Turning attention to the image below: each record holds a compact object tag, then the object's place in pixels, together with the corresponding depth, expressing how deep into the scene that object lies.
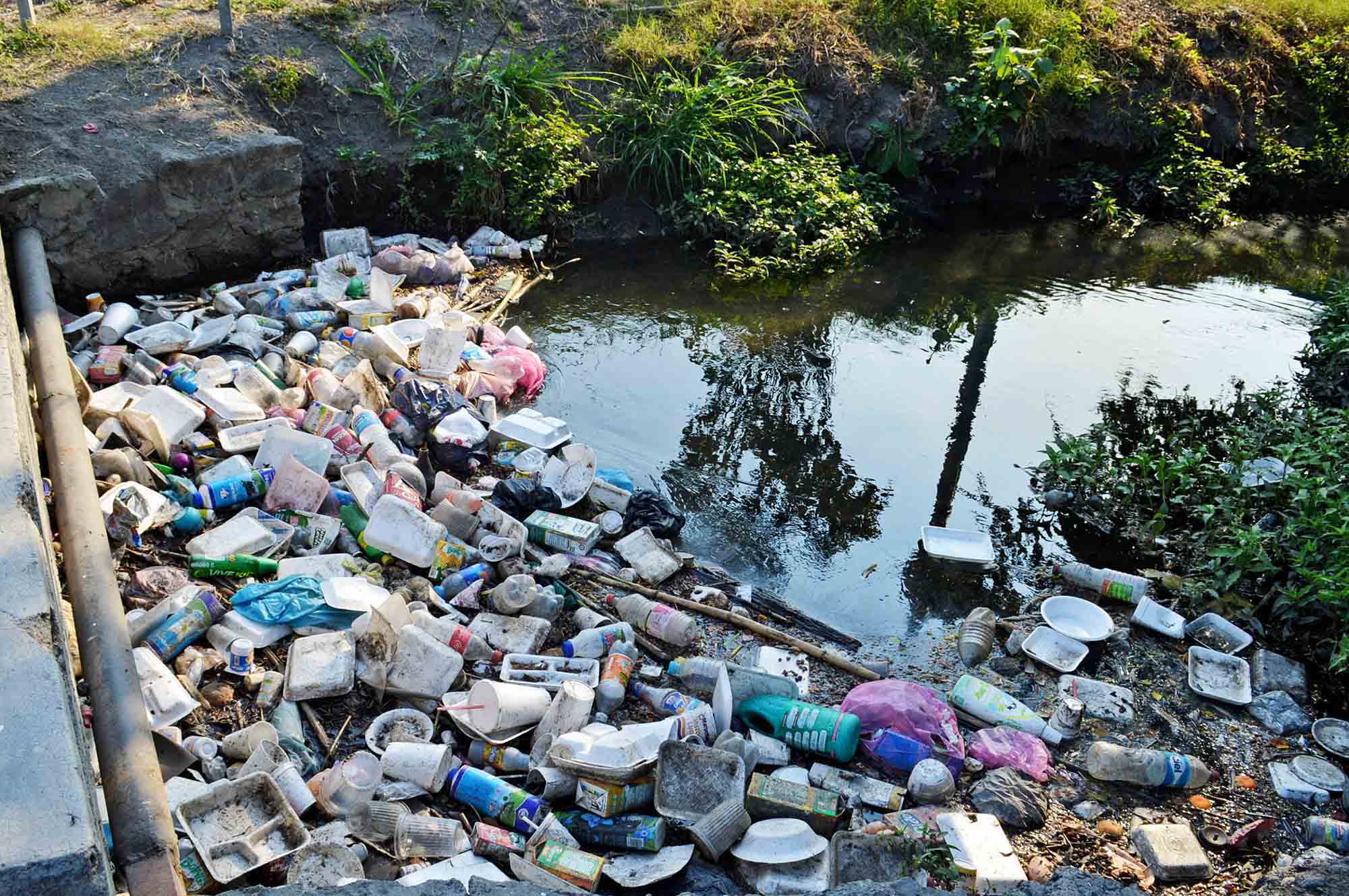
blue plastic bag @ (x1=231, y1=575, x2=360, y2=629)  3.25
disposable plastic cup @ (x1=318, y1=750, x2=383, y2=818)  2.70
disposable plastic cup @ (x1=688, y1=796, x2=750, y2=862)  2.69
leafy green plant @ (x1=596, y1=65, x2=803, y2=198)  6.95
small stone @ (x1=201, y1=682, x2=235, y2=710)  3.01
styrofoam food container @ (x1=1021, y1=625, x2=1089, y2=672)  3.61
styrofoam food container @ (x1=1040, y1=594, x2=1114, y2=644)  3.71
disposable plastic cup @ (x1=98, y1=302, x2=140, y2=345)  4.84
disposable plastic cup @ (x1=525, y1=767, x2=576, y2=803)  2.82
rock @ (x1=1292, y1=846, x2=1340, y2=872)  2.80
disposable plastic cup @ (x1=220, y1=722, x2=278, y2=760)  2.81
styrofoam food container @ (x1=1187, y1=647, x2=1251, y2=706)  3.49
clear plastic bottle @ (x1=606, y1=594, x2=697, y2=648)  3.53
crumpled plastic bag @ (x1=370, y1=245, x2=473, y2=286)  5.98
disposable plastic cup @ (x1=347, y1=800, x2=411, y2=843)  2.64
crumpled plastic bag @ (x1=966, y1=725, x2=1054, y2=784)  3.13
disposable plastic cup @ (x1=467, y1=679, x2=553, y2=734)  2.98
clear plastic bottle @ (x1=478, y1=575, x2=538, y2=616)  3.52
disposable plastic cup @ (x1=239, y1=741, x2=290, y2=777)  2.73
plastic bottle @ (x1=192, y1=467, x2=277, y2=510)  3.78
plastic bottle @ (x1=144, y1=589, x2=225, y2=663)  3.06
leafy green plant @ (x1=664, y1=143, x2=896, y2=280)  6.77
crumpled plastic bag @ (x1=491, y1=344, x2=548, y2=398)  5.19
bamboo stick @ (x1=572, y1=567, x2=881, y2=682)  3.50
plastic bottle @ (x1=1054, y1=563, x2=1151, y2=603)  3.92
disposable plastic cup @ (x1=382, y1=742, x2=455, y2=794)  2.81
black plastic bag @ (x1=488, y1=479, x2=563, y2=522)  4.14
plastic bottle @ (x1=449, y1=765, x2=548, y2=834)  2.73
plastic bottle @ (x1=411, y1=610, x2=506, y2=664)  3.30
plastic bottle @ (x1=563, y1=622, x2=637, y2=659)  3.37
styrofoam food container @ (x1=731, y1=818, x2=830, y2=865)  2.67
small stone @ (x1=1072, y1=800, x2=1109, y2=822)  3.02
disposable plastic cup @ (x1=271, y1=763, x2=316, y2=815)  2.68
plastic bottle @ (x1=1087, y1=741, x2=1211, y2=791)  3.12
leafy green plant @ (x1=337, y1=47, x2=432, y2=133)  6.45
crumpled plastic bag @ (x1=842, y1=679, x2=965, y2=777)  3.08
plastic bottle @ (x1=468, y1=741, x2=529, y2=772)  2.93
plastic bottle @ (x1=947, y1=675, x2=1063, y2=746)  3.28
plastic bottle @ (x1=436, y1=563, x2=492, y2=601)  3.62
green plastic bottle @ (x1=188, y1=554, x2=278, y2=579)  3.44
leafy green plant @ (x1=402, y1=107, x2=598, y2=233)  6.42
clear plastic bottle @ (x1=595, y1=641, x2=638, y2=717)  3.20
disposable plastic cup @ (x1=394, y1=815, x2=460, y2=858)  2.59
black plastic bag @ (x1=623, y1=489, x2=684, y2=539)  4.19
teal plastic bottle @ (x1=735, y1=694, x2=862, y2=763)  3.05
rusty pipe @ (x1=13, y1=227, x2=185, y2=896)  2.20
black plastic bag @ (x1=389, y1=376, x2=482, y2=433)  4.57
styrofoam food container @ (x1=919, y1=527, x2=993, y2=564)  4.19
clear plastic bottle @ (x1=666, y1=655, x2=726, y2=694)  3.33
